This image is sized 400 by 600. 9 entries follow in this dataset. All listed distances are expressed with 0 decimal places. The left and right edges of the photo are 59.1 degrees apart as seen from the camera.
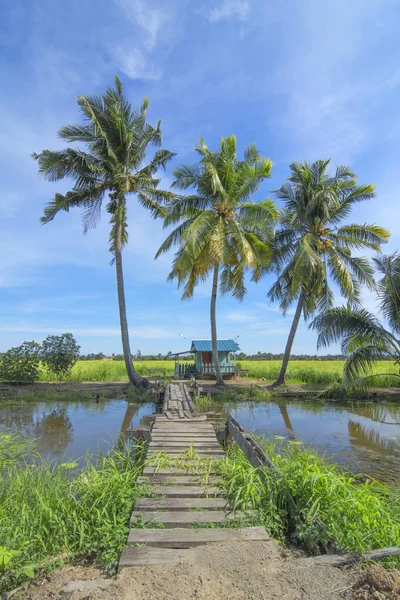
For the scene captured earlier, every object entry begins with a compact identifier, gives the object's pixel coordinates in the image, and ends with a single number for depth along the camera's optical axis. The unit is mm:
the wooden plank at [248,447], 4341
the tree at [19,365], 17016
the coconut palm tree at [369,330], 12016
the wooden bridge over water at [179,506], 2719
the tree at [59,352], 18000
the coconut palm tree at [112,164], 15992
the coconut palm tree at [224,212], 16078
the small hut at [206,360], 21500
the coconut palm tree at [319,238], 16875
